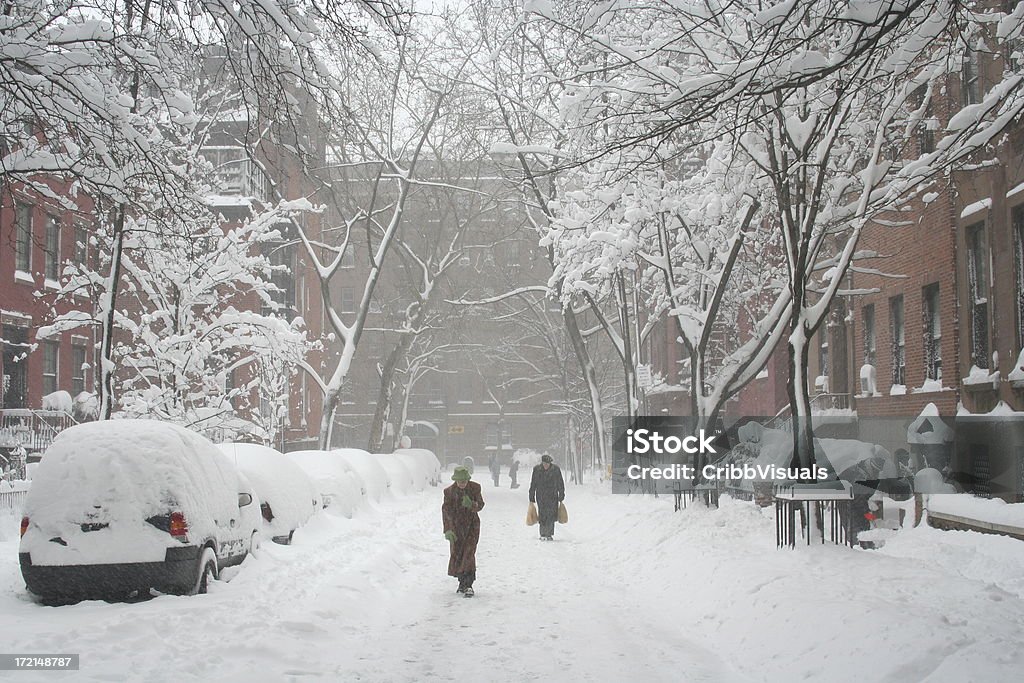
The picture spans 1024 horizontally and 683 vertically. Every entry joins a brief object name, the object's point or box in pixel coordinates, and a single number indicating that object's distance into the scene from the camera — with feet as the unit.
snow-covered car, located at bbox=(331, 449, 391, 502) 76.84
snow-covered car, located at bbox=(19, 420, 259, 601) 30.35
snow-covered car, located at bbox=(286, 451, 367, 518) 61.72
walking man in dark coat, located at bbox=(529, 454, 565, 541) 64.28
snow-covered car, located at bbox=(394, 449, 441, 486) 117.44
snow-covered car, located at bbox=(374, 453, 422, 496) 93.66
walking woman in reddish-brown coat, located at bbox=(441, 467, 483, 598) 39.50
